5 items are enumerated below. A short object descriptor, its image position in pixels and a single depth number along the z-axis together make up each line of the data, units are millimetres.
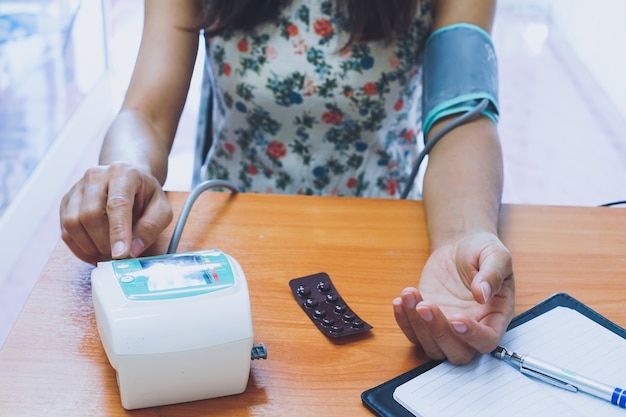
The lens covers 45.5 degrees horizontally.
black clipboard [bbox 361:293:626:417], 614
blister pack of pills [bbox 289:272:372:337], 706
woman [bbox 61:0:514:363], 754
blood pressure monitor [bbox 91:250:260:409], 583
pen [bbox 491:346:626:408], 624
